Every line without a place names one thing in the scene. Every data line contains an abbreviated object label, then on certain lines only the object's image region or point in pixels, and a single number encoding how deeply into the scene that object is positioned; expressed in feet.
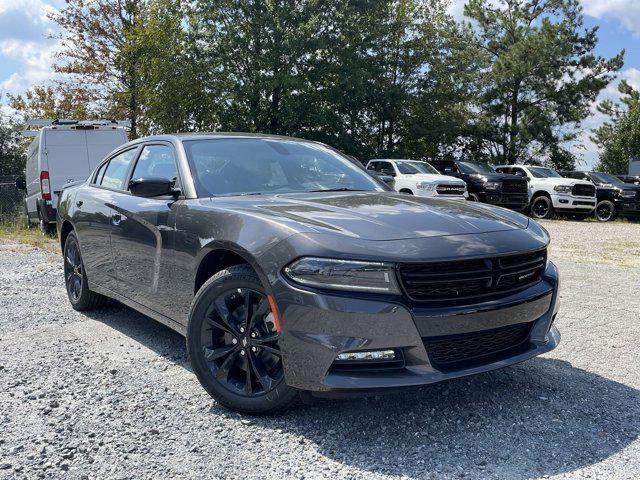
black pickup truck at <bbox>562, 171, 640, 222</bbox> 64.54
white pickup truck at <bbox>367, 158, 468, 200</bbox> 58.13
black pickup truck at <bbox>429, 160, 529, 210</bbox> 64.49
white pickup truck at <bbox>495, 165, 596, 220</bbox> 63.98
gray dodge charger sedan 9.14
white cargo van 40.42
